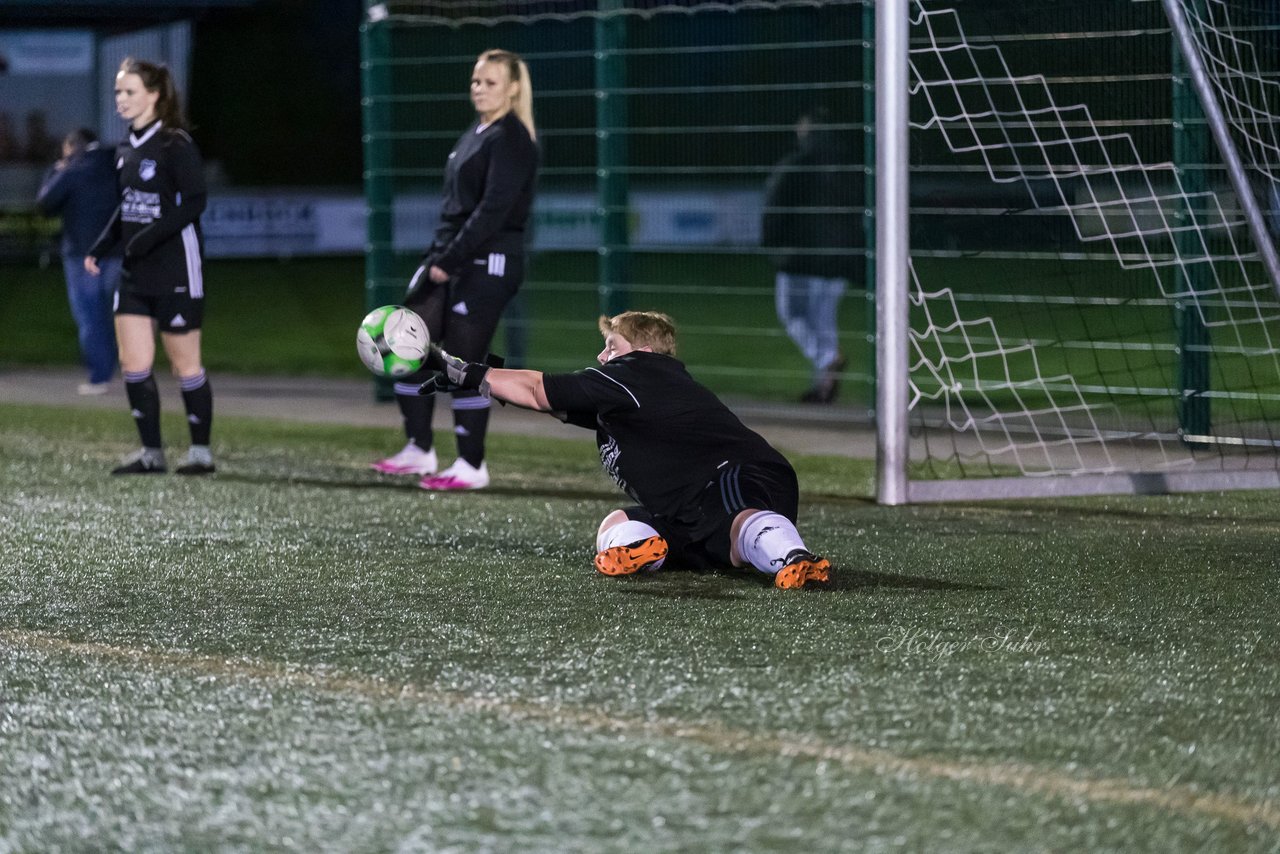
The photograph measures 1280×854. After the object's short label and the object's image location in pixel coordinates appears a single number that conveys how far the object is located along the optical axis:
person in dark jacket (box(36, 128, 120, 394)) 26.03
